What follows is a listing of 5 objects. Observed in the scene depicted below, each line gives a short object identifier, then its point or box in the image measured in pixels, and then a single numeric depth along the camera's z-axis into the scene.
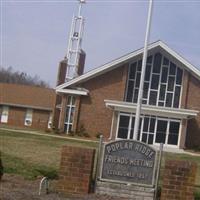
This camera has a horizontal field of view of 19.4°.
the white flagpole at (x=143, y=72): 28.02
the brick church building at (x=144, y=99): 38.19
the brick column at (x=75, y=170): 10.93
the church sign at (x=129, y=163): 11.05
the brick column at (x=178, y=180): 10.56
